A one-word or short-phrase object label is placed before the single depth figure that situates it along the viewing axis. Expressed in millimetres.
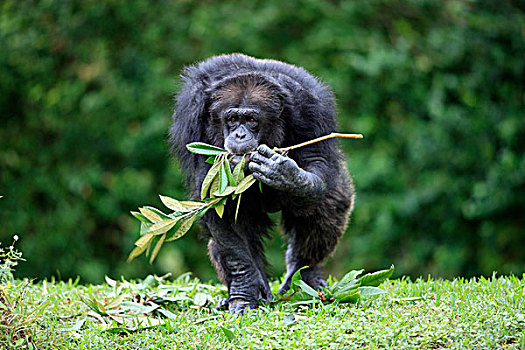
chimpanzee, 9672
